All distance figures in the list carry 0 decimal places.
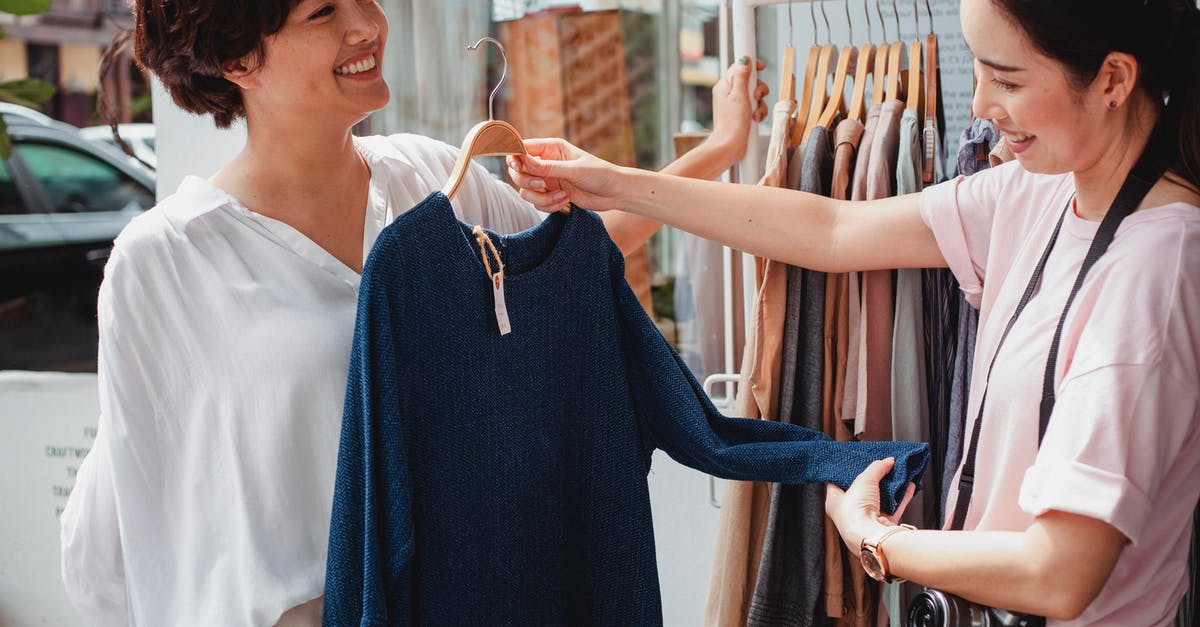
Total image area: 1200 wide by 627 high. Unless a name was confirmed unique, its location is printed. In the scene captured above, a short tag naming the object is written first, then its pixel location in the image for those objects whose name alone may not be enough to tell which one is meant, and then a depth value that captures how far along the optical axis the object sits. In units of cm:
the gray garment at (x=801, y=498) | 171
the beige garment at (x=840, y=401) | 170
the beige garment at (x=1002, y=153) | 158
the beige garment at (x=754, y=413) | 173
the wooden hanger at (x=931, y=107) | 167
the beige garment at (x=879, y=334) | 168
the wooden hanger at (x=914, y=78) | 173
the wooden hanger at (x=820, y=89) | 179
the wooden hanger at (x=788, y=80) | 181
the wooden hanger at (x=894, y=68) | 175
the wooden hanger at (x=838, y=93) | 177
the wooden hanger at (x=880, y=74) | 176
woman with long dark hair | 115
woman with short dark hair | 140
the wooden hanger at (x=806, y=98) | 179
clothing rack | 184
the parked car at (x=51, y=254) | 444
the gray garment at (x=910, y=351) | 167
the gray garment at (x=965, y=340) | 162
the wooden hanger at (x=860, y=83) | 175
